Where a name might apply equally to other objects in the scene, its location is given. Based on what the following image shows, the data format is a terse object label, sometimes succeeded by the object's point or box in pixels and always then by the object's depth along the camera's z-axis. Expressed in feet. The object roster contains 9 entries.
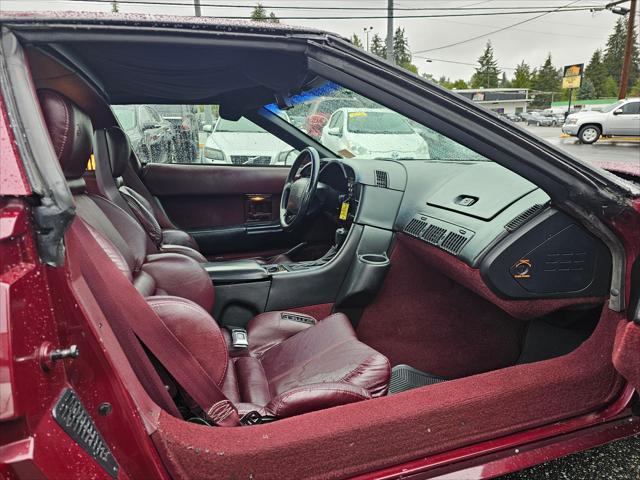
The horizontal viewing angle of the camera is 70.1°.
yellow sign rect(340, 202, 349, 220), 8.26
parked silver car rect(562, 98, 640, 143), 51.83
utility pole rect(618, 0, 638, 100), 63.81
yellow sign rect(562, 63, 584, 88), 101.50
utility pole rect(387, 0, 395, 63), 48.49
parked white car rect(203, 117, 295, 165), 11.25
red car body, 2.45
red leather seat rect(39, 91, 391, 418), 4.25
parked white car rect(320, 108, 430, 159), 9.90
